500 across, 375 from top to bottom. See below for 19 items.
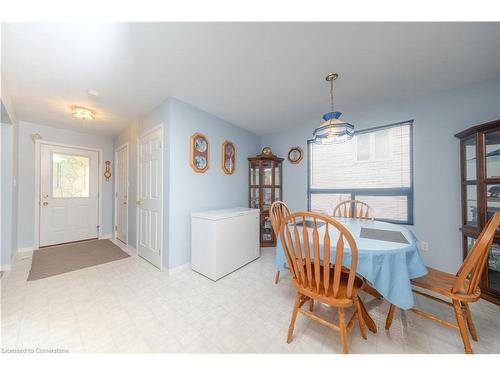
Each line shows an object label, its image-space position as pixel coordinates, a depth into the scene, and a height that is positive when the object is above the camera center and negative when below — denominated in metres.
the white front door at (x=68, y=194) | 3.23 -0.11
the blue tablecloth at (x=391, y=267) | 1.06 -0.50
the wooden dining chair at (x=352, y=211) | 2.31 -0.32
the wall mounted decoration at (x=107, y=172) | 3.88 +0.37
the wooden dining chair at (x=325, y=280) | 1.03 -0.61
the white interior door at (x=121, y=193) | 3.35 -0.09
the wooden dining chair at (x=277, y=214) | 1.64 -0.26
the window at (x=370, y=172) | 2.36 +0.24
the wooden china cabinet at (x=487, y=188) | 1.65 +0.00
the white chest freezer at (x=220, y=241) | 2.09 -0.68
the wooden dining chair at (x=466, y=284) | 0.99 -0.64
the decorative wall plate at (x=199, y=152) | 2.45 +0.52
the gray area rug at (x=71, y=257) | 2.32 -1.07
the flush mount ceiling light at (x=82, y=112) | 2.39 +1.06
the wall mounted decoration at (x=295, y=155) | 3.28 +0.64
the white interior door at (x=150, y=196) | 2.41 -0.12
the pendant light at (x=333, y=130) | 1.61 +0.54
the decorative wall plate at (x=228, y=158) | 2.94 +0.53
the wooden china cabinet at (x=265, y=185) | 3.32 +0.06
